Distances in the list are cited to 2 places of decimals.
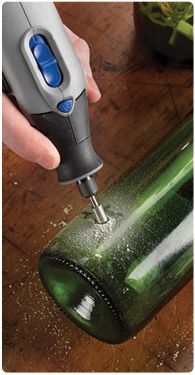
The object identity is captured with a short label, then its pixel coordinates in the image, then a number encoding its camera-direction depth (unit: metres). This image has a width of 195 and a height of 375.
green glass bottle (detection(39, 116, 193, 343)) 1.02
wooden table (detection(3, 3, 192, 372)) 1.13
